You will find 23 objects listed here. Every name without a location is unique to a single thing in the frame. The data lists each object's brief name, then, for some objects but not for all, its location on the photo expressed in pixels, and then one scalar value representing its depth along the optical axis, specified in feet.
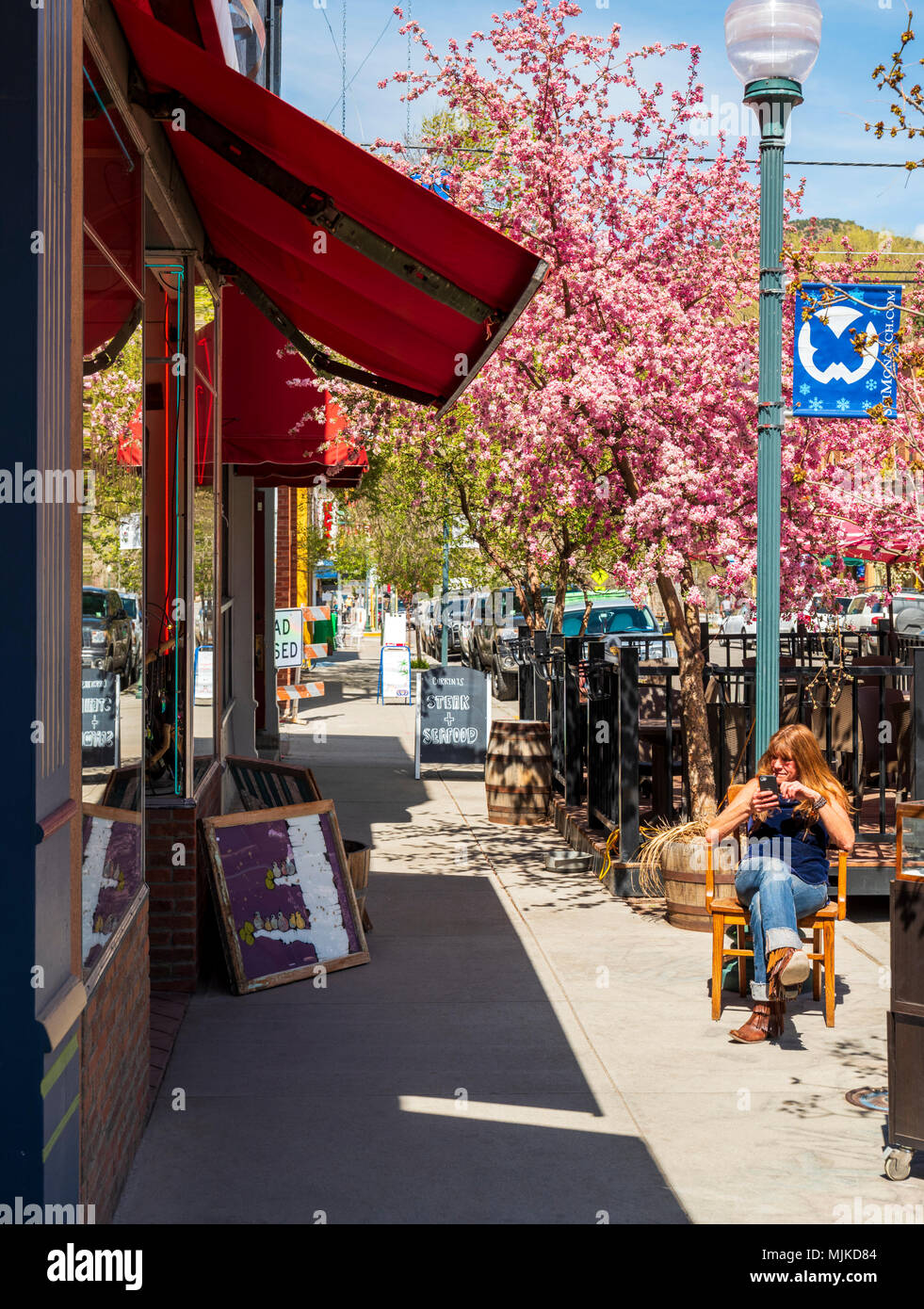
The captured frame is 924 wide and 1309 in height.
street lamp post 20.22
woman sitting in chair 19.01
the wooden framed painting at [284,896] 20.97
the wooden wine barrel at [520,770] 37.47
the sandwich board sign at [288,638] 55.52
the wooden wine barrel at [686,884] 25.16
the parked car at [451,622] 107.24
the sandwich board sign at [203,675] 24.00
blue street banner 22.41
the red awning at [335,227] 13.97
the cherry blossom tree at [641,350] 27.50
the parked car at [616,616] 80.53
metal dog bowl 31.30
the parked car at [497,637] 78.12
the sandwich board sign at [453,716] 43.93
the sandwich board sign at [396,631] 79.56
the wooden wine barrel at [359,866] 23.47
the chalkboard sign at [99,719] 12.03
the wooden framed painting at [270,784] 24.30
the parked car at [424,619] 118.93
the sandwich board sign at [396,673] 73.26
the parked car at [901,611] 131.23
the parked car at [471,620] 91.35
